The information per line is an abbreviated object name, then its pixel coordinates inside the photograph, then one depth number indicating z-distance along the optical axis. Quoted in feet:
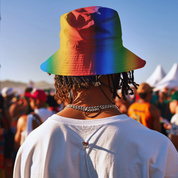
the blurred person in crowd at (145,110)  12.78
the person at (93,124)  3.47
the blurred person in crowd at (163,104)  24.56
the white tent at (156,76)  52.65
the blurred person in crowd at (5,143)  13.55
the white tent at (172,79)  41.42
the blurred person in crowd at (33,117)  11.76
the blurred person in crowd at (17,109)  17.92
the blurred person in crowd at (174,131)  12.34
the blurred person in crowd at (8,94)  17.59
